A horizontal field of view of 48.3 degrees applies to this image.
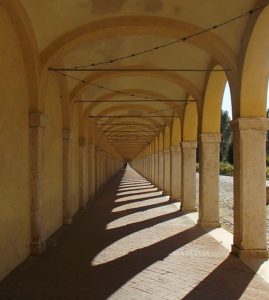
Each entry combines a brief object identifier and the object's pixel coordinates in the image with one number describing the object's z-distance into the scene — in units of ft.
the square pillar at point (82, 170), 38.80
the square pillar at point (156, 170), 64.45
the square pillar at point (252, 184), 19.76
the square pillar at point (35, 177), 20.48
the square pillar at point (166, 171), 54.06
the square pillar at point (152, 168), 71.45
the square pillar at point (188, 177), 37.33
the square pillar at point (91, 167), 47.35
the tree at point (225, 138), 156.02
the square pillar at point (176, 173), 45.71
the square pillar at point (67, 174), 30.13
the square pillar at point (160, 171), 59.45
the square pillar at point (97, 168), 55.12
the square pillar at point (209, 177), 28.42
